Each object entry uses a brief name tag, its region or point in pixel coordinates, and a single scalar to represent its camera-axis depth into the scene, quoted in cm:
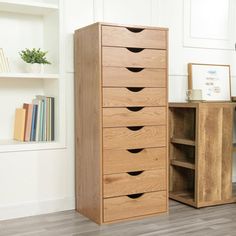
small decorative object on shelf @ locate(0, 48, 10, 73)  258
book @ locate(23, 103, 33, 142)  267
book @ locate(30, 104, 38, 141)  268
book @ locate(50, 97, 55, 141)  275
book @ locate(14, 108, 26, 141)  268
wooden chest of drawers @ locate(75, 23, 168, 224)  239
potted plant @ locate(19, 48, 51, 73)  266
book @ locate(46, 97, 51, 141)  272
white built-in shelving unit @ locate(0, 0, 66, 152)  268
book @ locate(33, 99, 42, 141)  269
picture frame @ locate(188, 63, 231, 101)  321
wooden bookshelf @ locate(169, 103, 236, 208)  272
